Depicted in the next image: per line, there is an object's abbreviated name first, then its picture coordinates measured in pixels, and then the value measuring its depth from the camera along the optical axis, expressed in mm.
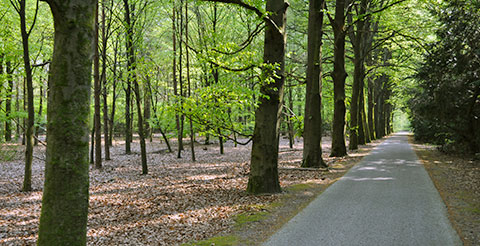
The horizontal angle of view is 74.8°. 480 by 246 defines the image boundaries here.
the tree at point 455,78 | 12719
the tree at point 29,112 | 8641
